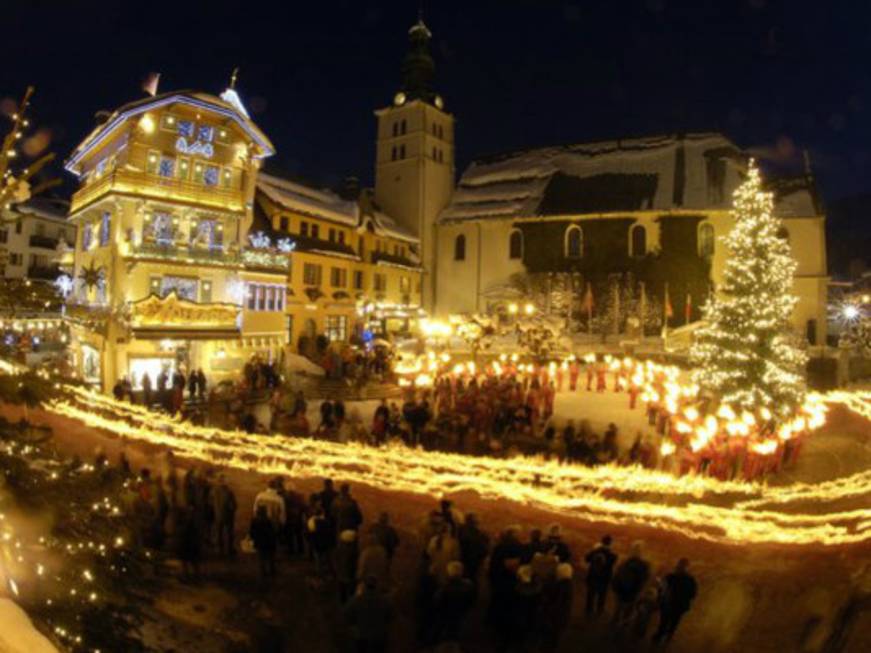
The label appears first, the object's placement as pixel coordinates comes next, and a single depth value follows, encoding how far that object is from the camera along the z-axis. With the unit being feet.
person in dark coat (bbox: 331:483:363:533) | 32.63
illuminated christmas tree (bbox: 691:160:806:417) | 69.51
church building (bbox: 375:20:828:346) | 135.54
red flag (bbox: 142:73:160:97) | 84.99
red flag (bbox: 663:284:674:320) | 119.61
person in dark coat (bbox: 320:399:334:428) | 59.72
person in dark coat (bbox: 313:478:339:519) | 33.99
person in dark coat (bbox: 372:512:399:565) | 30.48
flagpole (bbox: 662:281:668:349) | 133.49
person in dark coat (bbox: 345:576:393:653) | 23.80
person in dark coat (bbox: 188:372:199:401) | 75.25
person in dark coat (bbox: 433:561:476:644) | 25.53
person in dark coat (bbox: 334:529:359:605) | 29.91
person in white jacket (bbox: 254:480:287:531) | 33.81
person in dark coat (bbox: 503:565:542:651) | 26.37
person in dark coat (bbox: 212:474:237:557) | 34.50
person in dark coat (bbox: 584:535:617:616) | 29.25
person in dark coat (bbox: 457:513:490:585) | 29.96
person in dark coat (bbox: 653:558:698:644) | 26.78
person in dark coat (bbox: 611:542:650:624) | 27.89
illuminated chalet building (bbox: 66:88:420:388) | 82.94
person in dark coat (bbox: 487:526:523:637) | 27.27
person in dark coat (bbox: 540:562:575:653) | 26.63
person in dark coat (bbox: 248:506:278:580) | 32.45
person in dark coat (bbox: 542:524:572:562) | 28.73
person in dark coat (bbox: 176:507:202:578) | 32.04
